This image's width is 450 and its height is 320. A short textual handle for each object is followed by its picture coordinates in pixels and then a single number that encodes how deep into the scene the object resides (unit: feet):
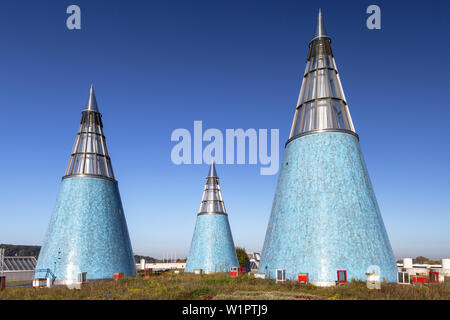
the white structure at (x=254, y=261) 181.25
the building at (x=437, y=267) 66.69
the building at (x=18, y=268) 106.12
